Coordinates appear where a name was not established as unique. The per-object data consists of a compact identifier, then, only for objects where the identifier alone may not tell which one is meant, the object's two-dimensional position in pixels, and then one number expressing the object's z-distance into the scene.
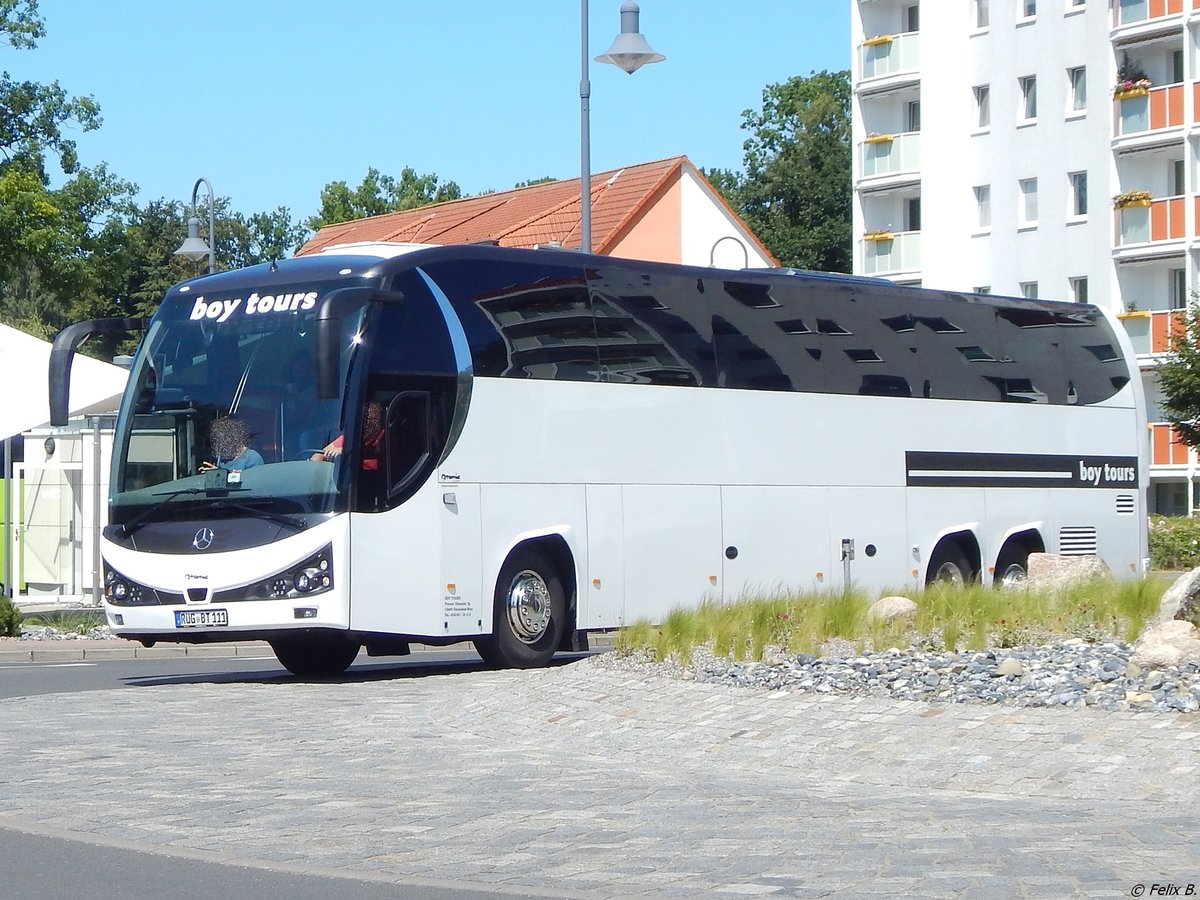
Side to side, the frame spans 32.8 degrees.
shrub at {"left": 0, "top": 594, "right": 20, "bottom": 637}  23.62
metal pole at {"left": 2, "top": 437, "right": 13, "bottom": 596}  28.75
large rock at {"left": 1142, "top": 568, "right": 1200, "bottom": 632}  13.87
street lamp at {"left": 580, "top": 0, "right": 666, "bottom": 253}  25.11
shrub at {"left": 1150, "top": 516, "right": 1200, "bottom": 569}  42.62
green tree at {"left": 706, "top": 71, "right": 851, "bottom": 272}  91.19
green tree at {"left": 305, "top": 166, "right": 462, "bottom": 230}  101.56
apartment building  59.97
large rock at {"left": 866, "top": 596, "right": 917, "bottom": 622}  15.81
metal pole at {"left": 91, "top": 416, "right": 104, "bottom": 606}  27.84
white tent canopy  25.11
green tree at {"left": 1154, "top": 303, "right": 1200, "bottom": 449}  42.56
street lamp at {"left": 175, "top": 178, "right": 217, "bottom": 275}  34.19
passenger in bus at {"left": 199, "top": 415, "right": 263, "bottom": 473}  16.80
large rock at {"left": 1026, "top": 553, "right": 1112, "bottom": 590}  20.61
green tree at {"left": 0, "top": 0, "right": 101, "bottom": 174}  50.78
